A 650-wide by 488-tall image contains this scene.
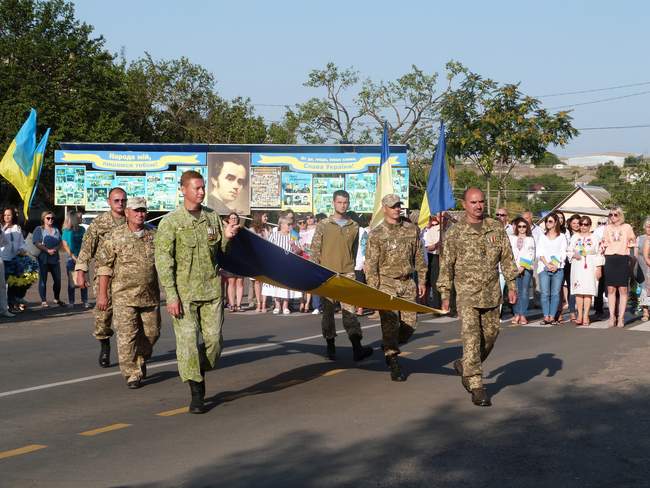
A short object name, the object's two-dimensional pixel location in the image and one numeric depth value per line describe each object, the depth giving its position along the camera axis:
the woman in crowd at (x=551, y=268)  16.98
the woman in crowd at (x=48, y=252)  19.05
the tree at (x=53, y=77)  50.44
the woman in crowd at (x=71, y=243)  19.41
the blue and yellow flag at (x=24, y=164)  17.86
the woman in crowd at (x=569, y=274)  17.67
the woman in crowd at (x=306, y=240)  19.31
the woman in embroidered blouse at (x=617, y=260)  16.47
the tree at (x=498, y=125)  31.28
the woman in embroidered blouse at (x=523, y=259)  17.27
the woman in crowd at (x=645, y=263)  16.68
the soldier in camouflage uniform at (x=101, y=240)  11.28
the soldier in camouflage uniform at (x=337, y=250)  11.77
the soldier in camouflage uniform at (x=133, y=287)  10.18
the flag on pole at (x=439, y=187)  18.45
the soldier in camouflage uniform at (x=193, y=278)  8.71
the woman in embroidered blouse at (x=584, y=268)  16.91
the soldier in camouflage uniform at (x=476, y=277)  9.11
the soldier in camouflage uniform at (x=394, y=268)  10.44
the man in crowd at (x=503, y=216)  18.64
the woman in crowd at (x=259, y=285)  19.44
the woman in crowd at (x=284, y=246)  18.92
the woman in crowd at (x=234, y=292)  19.31
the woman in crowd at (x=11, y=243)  17.84
